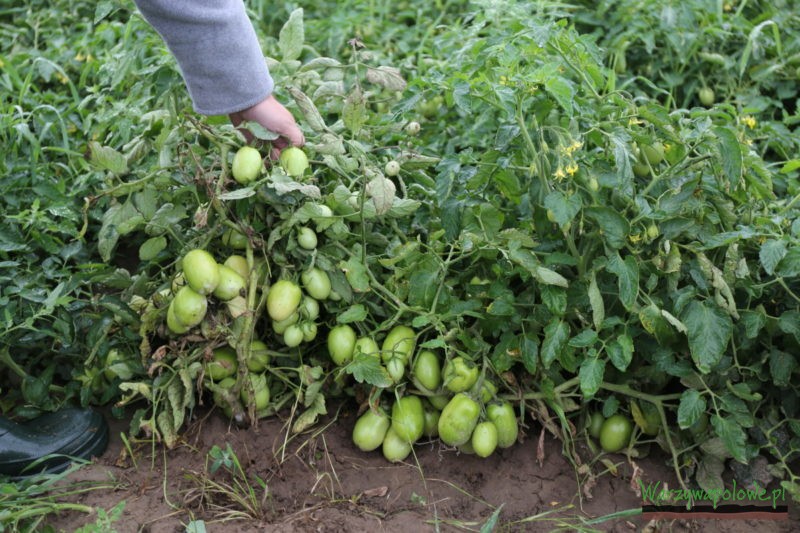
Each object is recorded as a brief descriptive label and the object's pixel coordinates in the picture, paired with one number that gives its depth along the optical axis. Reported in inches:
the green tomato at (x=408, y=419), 80.3
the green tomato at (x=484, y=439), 78.0
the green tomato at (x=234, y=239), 82.6
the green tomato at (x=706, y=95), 125.6
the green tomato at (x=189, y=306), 77.5
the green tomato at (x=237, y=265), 82.0
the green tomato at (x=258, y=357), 83.9
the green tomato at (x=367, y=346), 81.0
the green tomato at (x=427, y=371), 81.0
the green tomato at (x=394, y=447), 81.8
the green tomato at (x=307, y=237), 80.3
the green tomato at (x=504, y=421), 79.8
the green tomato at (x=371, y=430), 81.6
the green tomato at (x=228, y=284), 78.7
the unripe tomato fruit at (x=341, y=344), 81.6
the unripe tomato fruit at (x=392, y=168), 83.9
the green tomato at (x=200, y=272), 76.7
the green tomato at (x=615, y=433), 81.5
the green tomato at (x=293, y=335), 81.4
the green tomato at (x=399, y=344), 80.5
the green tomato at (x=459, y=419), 77.7
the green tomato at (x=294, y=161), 79.7
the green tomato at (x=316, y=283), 81.1
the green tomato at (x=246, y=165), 78.4
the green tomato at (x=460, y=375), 79.1
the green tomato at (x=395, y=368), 80.0
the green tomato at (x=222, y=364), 82.7
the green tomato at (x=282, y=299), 79.4
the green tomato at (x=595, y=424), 83.5
